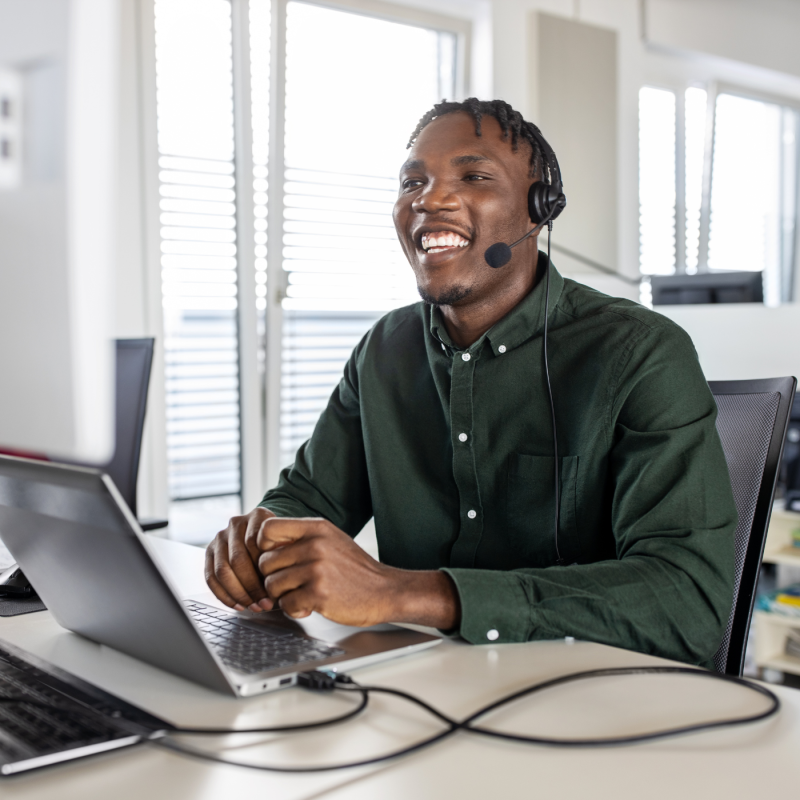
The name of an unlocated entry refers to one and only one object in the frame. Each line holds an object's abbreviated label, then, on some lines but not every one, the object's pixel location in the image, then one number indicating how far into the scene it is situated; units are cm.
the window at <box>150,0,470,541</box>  324
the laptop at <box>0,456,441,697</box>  67
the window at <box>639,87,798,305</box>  480
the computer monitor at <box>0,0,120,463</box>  36
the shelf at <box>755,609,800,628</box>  262
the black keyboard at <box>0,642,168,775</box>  62
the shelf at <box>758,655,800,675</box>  263
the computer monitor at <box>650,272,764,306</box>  301
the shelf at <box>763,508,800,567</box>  277
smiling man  92
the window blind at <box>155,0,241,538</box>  318
